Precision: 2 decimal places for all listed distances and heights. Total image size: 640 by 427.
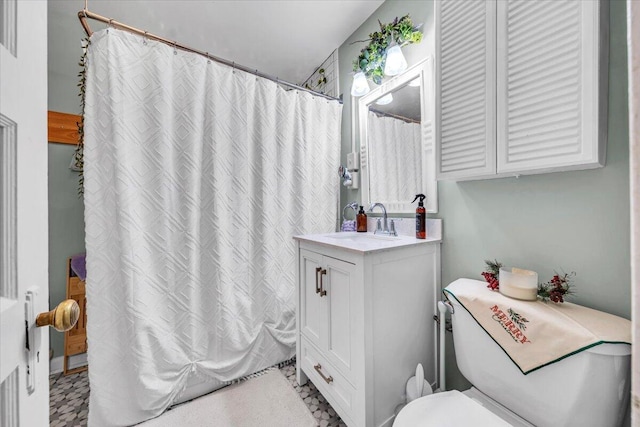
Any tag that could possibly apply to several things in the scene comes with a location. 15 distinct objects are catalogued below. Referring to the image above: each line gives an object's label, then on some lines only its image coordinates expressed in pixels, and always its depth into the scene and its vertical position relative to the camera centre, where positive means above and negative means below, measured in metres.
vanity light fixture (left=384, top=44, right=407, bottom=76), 1.45 +0.88
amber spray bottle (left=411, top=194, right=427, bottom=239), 1.33 -0.07
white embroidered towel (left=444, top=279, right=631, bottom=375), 0.69 -0.35
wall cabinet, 0.74 +0.43
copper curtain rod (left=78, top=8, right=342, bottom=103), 1.18 +0.93
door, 0.40 +0.00
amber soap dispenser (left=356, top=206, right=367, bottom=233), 1.78 -0.09
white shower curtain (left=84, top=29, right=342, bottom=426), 1.25 -0.05
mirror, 1.39 +0.45
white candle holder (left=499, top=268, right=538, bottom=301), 0.86 -0.27
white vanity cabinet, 1.07 -0.53
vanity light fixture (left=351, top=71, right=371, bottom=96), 1.73 +0.88
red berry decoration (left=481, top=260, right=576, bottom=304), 0.84 -0.28
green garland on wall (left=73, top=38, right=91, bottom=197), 1.24 +0.43
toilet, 0.68 -0.57
